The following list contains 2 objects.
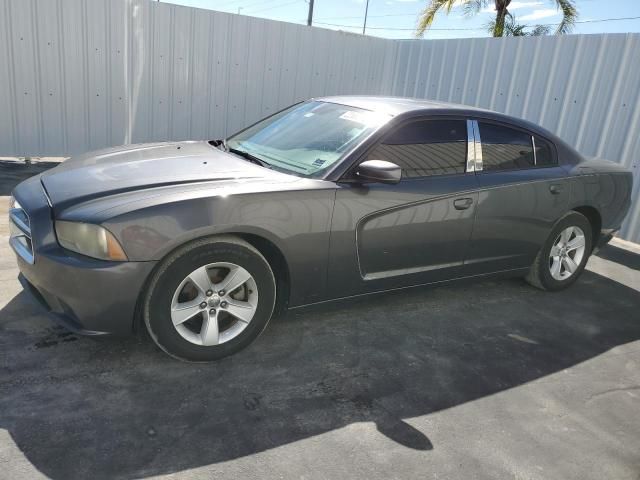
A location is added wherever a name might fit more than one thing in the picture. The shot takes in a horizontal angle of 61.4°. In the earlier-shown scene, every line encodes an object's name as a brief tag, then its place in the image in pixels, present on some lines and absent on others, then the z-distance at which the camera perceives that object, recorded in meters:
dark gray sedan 2.79
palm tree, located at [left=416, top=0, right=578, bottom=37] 15.47
